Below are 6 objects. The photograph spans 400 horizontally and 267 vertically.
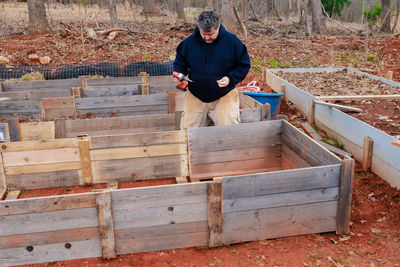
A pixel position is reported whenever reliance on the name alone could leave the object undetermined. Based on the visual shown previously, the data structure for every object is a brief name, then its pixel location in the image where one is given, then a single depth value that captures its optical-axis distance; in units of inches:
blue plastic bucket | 263.0
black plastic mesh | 390.6
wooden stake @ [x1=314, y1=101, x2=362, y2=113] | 242.5
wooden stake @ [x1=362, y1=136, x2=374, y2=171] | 199.5
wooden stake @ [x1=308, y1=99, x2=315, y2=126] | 277.9
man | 181.4
